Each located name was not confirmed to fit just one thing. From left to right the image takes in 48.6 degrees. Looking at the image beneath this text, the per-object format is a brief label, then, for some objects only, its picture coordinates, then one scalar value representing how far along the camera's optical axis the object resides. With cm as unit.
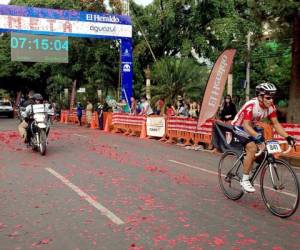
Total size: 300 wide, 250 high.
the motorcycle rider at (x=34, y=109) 918
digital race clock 1881
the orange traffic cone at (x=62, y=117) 2492
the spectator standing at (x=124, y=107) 1804
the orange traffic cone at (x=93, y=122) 1873
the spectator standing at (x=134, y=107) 1563
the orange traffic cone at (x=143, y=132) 1365
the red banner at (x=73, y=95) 2506
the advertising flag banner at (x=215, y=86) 1013
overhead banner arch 1675
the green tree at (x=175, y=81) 1676
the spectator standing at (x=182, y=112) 1307
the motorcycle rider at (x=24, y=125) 952
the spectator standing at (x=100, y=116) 1747
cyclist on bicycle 464
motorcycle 896
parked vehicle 3101
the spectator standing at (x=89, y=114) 1961
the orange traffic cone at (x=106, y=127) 1665
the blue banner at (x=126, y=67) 1890
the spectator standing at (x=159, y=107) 1497
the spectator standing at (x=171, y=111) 1396
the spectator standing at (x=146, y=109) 1428
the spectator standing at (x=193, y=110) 1323
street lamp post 1975
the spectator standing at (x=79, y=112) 2103
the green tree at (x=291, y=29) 1060
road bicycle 432
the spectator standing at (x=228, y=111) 1087
